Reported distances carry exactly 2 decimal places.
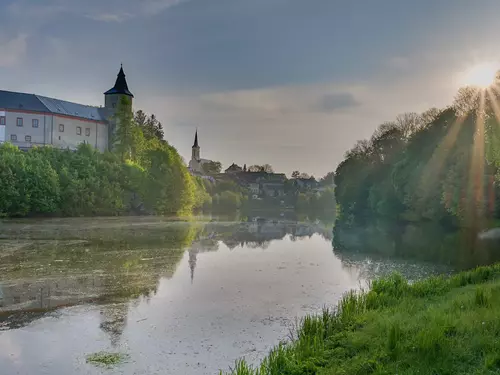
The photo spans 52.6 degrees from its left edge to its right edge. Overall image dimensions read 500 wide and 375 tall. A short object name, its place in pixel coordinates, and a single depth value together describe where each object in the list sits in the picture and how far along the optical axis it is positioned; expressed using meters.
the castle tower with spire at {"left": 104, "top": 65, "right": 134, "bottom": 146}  86.44
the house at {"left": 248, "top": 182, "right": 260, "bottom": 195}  163.88
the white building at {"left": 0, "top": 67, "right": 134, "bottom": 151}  78.75
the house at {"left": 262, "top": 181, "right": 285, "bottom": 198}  164.12
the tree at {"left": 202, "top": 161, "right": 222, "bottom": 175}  168.09
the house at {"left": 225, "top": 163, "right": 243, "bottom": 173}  184.88
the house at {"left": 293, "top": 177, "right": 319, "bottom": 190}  174.98
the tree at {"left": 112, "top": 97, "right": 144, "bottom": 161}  78.56
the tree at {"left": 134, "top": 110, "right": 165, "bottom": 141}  98.81
